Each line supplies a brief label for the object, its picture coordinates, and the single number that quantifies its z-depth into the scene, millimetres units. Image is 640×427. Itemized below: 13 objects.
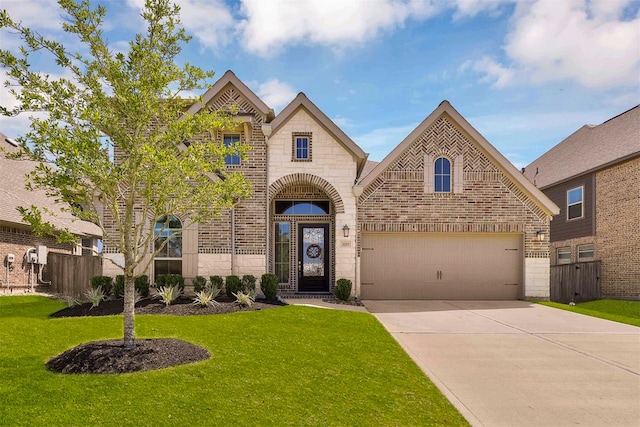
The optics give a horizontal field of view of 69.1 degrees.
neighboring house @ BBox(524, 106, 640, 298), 17875
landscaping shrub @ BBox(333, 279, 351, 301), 14166
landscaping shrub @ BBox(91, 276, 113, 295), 13500
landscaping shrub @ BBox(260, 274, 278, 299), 13797
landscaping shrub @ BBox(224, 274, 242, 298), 13648
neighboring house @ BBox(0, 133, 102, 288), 16922
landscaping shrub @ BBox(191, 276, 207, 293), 13789
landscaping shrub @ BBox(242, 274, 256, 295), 13768
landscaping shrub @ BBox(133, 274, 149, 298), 13414
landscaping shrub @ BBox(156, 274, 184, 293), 13664
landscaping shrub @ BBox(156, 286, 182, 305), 12047
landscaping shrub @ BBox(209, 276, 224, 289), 13848
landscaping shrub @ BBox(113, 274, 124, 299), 13328
